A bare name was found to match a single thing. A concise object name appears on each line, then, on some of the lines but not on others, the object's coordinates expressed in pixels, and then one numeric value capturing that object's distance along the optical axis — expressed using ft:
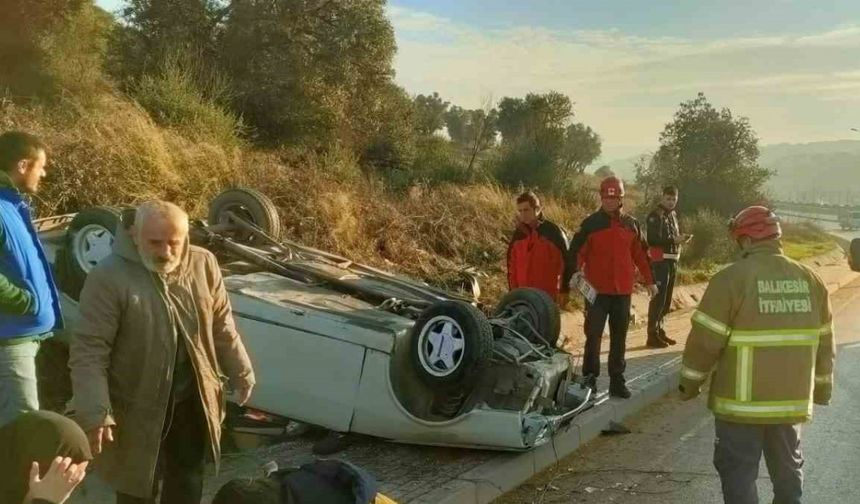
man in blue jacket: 11.18
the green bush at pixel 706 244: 71.26
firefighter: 12.22
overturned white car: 16.83
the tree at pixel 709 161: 105.81
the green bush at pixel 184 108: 39.27
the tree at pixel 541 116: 85.87
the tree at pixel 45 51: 51.39
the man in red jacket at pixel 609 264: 23.49
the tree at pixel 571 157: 76.13
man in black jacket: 33.81
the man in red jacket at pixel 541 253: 23.82
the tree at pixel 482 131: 75.31
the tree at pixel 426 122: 79.06
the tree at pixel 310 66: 53.93
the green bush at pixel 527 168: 68.49
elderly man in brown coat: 10.50
